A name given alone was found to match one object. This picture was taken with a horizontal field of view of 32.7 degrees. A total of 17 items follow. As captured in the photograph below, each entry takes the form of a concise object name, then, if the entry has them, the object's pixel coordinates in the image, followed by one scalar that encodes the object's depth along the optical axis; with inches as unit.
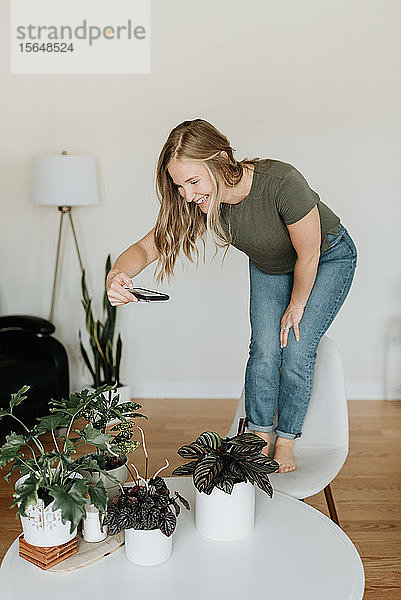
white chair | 81.2
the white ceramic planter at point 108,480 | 60.1
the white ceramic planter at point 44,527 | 52.9
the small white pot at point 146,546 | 54.8
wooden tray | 54.3
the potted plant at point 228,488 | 58.4
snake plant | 144.9
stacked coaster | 54.1
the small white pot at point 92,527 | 57.4
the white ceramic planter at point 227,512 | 58.9
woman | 76.1
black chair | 125.6
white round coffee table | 51.9
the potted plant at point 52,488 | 50.9
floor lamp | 138.5
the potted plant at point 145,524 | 54.7
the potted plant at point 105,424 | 58.7
